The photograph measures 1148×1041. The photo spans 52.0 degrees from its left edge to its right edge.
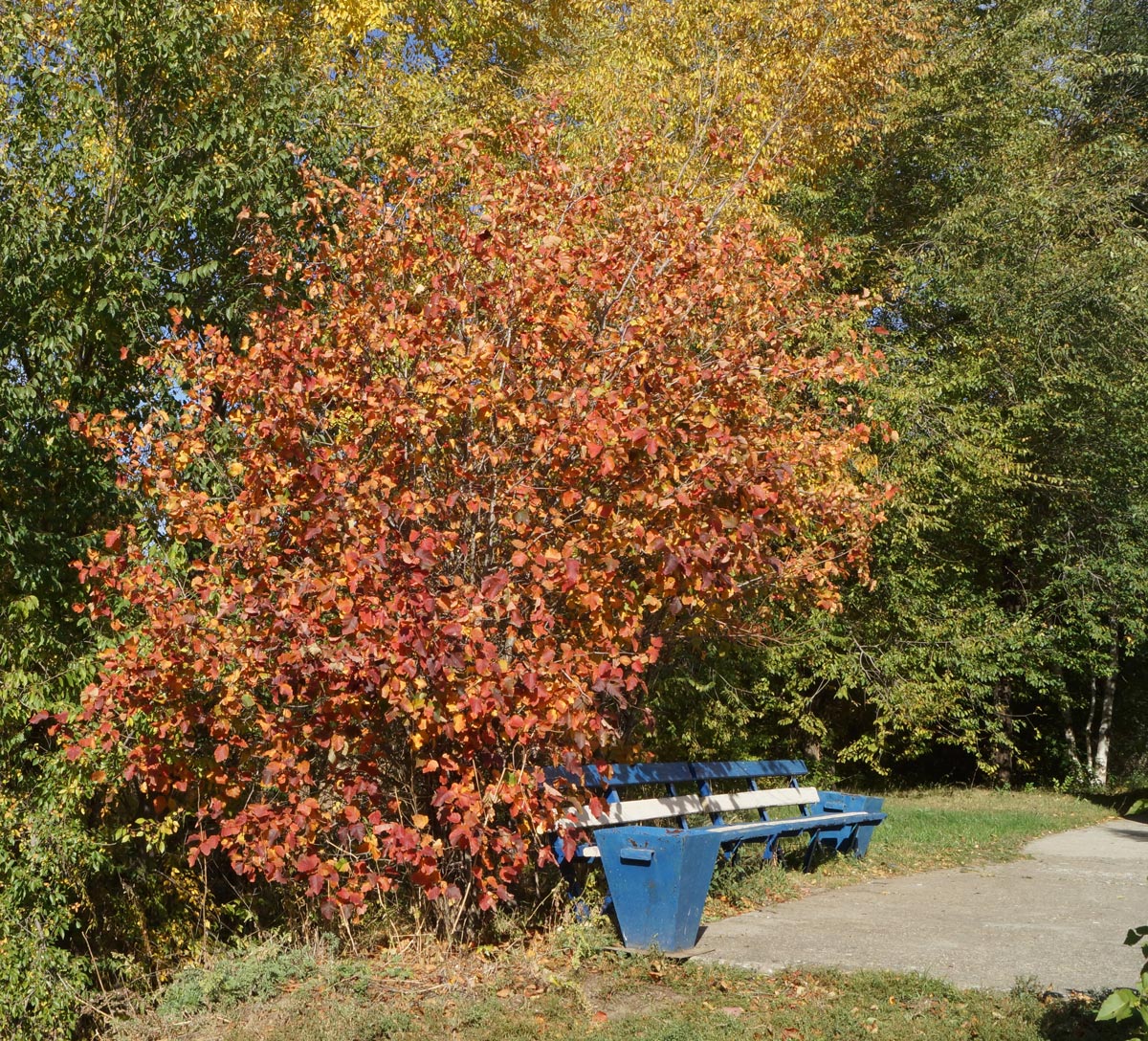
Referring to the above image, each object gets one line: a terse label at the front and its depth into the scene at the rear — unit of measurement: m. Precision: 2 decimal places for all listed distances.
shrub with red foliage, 5.66
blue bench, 6.40
